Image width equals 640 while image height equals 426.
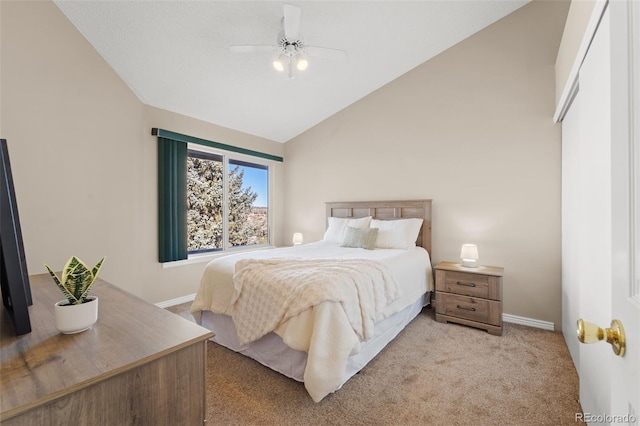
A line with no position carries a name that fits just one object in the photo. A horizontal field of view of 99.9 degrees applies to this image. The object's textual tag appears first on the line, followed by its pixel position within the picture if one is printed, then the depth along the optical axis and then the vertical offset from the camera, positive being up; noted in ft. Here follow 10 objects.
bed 5.45 -2.30
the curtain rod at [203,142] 10.72 +3.22
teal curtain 10.93 +0.60
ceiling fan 7.40 +4.63
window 10.99 +0.81
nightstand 8.57 -2.86
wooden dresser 2.00 -1.30
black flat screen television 2.63 -0.50
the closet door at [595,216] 4.10 -0.12
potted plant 2.83 -0.97
